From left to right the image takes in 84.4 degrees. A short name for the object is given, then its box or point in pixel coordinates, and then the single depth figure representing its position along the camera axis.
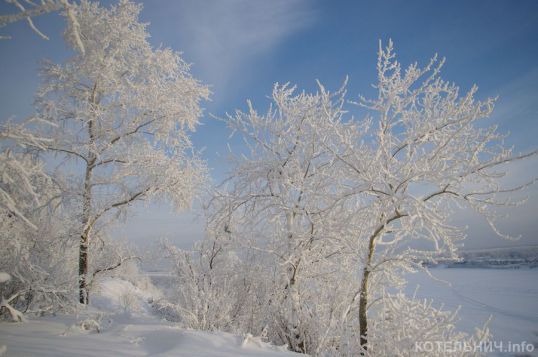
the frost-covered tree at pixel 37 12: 1.71
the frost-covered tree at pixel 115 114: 5.71
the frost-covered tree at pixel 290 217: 5.11
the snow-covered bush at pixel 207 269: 5.64
